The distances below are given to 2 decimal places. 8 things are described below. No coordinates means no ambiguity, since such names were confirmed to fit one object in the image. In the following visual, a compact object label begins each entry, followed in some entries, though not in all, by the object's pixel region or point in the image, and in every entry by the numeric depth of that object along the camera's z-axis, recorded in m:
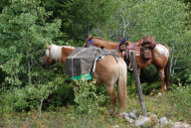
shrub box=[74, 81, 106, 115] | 5.21
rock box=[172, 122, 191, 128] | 5.53
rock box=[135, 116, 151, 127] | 5.46
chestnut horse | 7.61
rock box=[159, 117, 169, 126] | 5.66
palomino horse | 6.21
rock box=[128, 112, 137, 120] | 6.12
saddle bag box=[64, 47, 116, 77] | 6.13
